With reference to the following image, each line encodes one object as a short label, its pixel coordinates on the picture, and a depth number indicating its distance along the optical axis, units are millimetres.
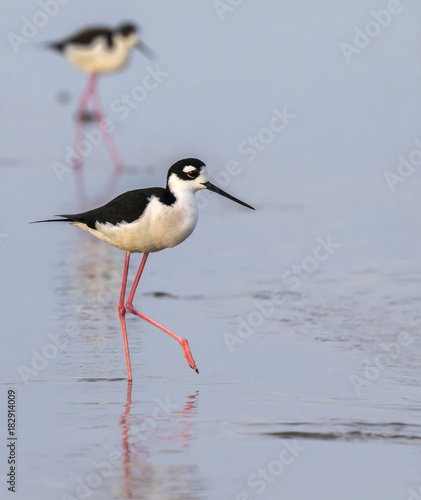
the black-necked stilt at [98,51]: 38281
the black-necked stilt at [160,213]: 13227
